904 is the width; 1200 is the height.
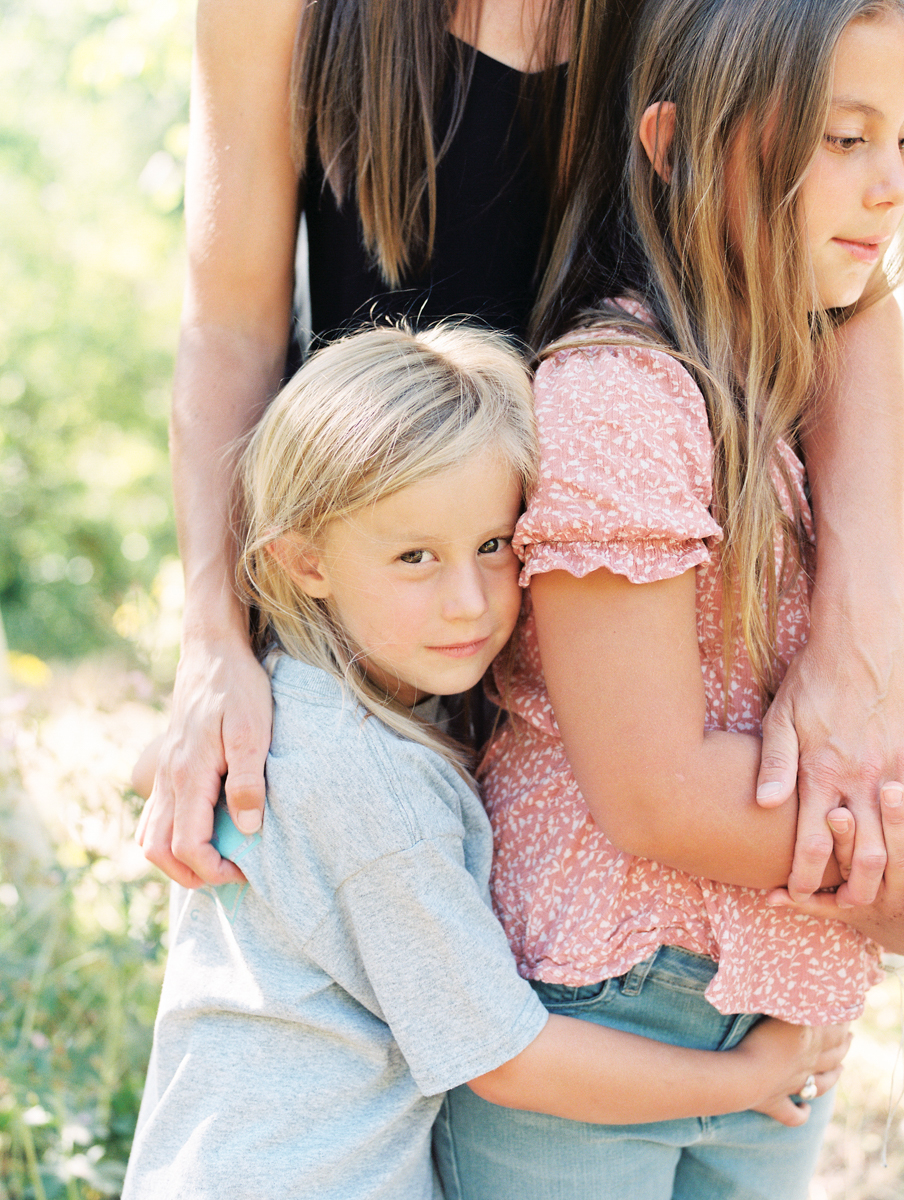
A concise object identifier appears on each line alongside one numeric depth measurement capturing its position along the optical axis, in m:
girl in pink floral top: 1.26
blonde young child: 1.27
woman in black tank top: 1.40
